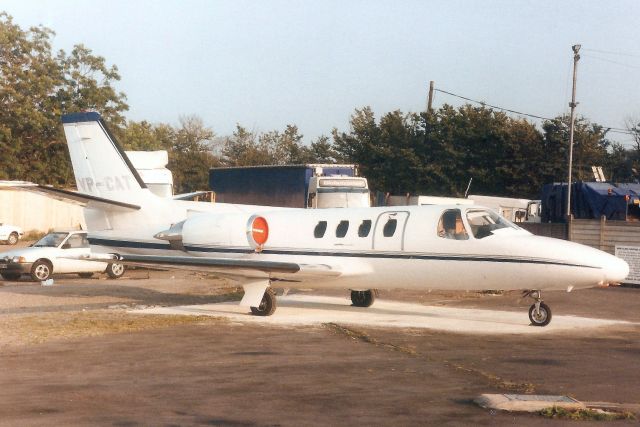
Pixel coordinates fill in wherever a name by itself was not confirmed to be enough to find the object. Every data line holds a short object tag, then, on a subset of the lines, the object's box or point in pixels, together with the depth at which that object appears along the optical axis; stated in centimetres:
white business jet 1658
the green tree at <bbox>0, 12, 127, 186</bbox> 6650
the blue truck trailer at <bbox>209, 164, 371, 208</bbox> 3384
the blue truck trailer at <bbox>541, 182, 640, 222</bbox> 3155
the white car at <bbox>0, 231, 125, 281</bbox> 2788
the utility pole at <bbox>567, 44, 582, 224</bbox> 3584
